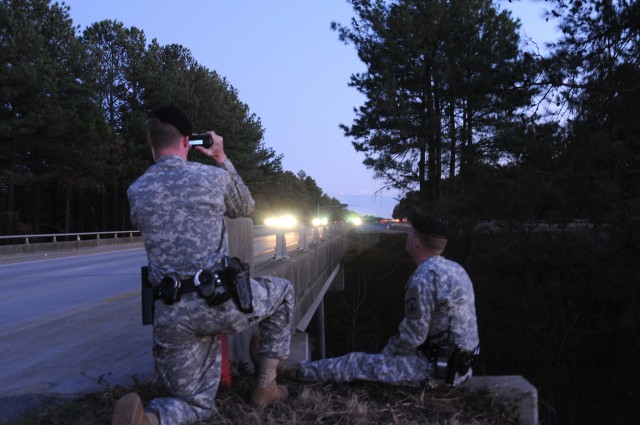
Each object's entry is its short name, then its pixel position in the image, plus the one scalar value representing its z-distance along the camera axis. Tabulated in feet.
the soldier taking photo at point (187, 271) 10.41
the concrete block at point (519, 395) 13.15
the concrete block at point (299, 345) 21.99
